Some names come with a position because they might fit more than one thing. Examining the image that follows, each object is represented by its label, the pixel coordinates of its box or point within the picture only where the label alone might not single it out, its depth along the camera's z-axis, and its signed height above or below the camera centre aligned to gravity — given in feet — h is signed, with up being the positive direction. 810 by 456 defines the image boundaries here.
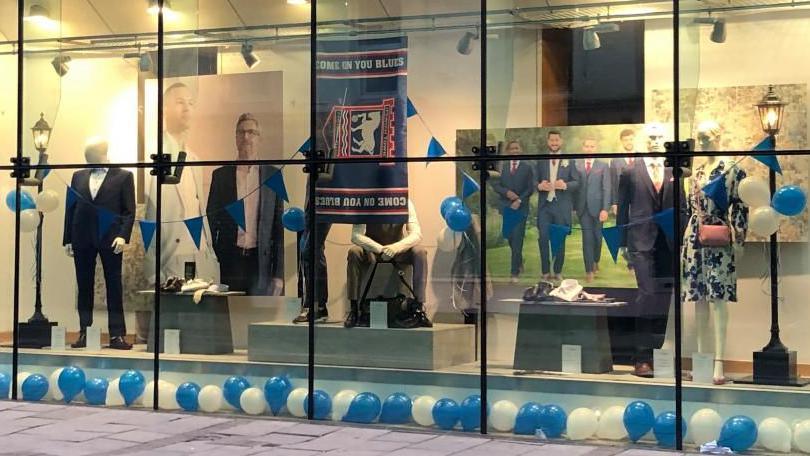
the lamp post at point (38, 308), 36.24 -1.82
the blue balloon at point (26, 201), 36.40 +1.52
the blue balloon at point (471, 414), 30.60 -4.27
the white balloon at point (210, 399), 33.65 -4.27
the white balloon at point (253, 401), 33.17 -4.28
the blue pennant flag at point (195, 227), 34.42 +0.68
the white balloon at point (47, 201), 36.29 +1.52
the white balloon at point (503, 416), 30.30 -4.27
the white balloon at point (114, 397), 34.83 -4.36
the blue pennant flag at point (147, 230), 34.78 +0.60
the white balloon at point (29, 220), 36.45 +0.93
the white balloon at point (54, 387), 35.83 -4.20
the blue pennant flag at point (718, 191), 29.22 +1.51
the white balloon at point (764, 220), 29.09 +0.78
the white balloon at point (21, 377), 36.35 -3.95
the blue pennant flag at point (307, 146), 32.99 +2.95
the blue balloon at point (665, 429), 28.40 -4.32
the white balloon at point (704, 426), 28.09 -4.19
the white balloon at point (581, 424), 29.32 -4.33
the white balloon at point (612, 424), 29.07 -4.31
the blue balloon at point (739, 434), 27.73 -4.32
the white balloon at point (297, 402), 32.73 -4.23
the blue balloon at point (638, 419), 28.66 -4.12
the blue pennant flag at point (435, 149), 31.48 +2.74
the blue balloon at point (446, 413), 30.73 -4.27
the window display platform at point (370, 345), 31.27 -2.60
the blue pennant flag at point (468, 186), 31.12 +1.73
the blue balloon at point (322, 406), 32.45 -4.30
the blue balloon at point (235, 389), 33.47 -3.96
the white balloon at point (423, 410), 31.09 -4.24
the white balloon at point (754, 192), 28.89 +1.47
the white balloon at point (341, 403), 32.17 -4.18
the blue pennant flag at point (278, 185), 33.40 +1.87
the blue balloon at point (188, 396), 33.88 -4.22
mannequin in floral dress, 29.12 -0.17
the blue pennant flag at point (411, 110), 32.04 +3.85
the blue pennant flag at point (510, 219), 30.96 +0.84
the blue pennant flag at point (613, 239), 30.12 +0.31
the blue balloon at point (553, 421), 29.66 -4.31
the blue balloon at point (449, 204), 31.27 +1.26
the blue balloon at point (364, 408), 31.71 -4.27
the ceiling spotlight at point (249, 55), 34.14 +5.70
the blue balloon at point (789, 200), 28.58 +1.26
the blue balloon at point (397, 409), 31.35 -4.25
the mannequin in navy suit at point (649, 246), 29.29 +0.13
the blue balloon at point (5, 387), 36.50 -4.27
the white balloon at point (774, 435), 27.55 -4.31
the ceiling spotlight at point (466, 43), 31.22 +5.56
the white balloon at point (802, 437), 27.37 -4.34
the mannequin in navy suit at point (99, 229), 35.32 +0.65
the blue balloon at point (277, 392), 32.99 -4.00
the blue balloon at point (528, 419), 29.94 -4.30
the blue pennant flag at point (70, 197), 36.01 +1.63
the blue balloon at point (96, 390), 35.04 -4.21
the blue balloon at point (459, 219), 31.19 +0.85
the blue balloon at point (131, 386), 34.58 -4.01
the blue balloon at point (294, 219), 33.17 +0.89
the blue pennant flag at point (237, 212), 33.99 +1.12
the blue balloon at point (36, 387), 35.86 -4.19
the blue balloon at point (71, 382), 35.45 -3.99
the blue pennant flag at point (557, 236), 30.76 +0.40
